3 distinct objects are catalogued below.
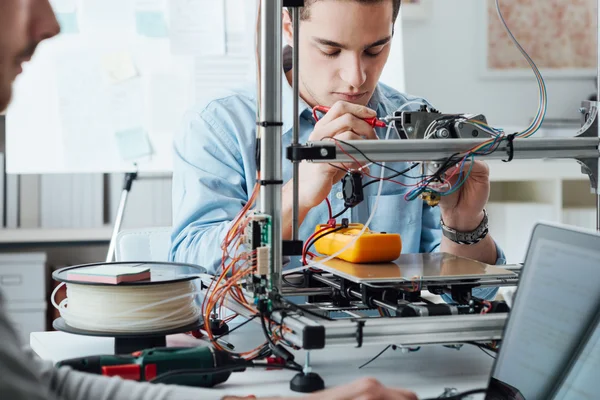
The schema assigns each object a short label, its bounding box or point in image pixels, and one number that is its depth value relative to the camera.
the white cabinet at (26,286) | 2.57
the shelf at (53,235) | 2.62
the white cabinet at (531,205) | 2.80
